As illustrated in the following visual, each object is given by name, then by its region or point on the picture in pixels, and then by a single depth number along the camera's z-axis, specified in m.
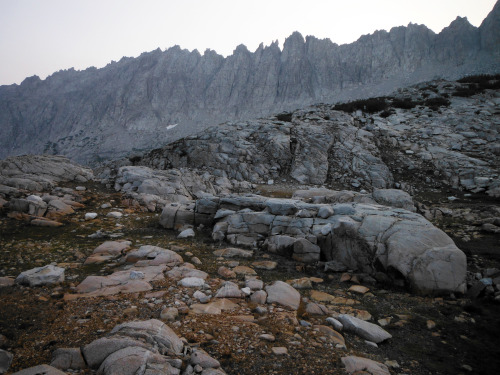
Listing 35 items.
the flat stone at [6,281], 5.67
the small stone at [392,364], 4.12
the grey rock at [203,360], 3.51
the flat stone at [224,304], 5.25
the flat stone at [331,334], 4.49
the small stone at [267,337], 4.26
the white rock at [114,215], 11.88
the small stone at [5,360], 3.27
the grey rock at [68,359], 3.33
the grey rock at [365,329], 4.78
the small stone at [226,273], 6.87
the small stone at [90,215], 11.29
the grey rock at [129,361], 3.09
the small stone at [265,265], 7.75
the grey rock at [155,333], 3.72
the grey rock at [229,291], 5.73
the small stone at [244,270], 7.16
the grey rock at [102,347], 3.40
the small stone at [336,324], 4.95
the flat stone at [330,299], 6.04
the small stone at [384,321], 5.34
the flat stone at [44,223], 9.97
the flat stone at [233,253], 8.45
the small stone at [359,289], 6.65
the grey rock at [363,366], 3.75
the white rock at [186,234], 10.01
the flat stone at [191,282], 5.99
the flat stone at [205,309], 5.00
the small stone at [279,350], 3.95
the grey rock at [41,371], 2.99
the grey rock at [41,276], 5.78
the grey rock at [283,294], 5.62
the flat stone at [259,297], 5.65
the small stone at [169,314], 4.62
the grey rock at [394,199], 14.00
